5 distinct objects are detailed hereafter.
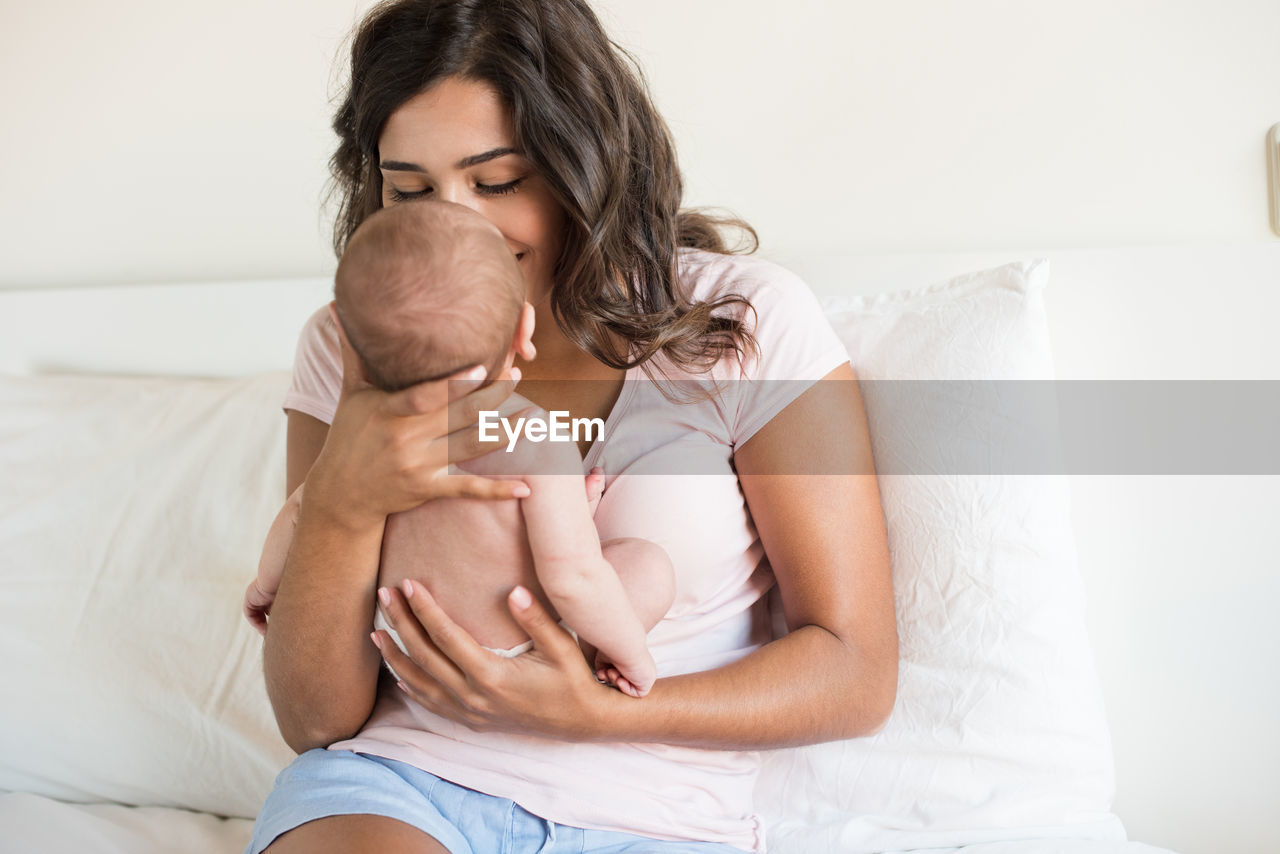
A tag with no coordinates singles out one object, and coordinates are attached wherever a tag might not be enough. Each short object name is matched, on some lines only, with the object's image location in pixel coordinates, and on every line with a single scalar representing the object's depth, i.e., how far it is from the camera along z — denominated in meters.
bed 1.12
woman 0.91
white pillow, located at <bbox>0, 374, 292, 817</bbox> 1.37
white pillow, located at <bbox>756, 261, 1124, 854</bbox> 1.11
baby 0.79
